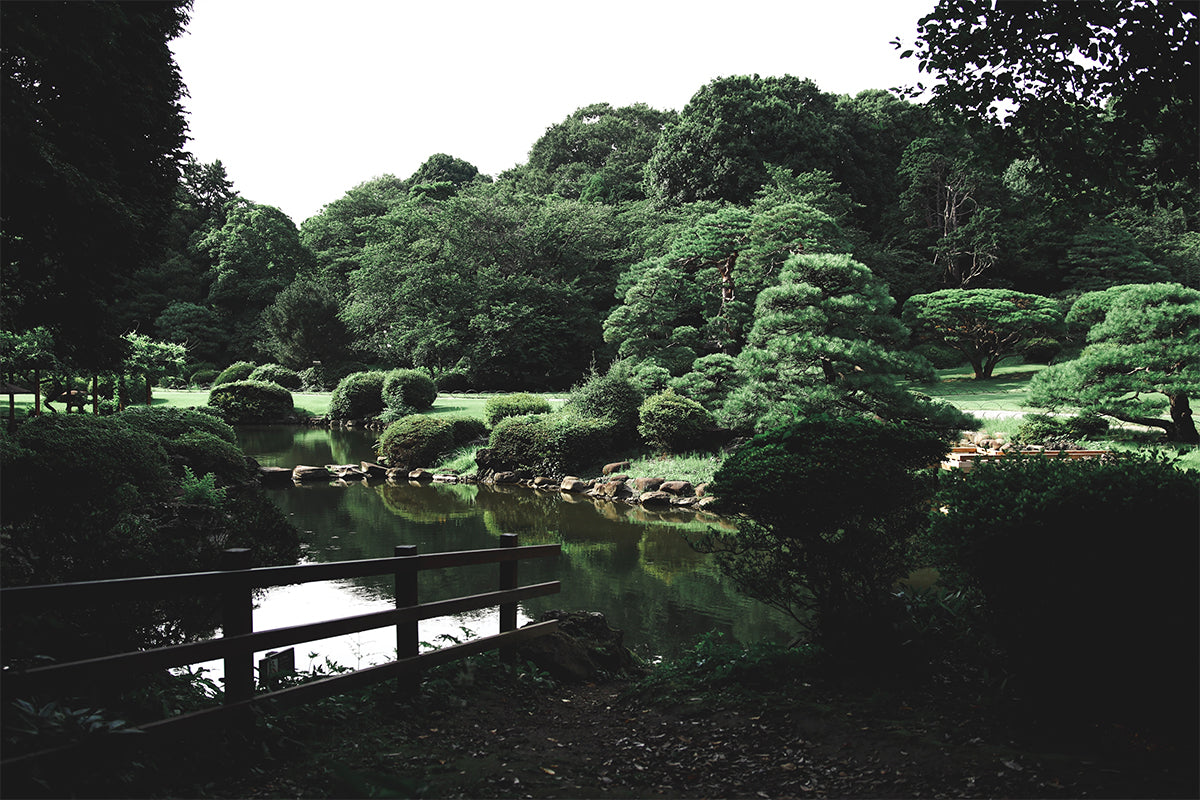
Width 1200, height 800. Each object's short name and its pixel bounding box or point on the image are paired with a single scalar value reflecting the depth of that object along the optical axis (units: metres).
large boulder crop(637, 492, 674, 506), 14.88
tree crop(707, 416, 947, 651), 4.49
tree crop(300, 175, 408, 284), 43.44
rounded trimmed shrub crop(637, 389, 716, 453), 16.91
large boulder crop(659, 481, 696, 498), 15.20
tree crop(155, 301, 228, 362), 40.06
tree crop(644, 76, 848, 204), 34.47
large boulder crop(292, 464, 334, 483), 17.98
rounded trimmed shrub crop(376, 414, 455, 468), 19.83
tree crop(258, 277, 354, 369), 37.94
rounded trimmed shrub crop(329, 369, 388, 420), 28.30
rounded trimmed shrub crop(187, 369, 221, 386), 38.19
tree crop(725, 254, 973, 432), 13.64
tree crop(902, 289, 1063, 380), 26.59
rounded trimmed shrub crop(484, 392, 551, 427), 21.16
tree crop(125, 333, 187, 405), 22.17
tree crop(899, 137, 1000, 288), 31.28
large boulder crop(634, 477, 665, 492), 15.55
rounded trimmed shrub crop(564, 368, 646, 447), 18.17
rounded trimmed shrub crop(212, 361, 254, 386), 35.06
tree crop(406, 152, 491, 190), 57.78
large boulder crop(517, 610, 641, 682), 5.13
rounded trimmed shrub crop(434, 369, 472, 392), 31.77
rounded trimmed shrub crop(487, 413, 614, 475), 17.86
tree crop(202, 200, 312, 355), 42.41
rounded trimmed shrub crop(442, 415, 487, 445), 20.95
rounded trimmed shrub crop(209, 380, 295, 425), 28.27
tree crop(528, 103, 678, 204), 45.47
